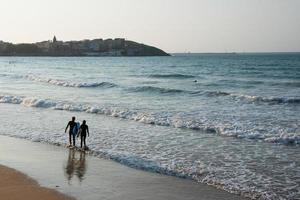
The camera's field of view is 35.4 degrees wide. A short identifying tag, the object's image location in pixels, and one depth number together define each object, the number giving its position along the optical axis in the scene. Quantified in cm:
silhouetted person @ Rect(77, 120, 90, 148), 1930
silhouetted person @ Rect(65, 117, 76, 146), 1958
